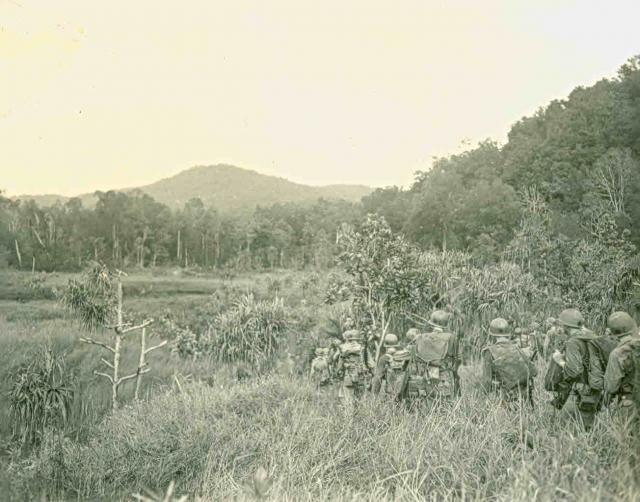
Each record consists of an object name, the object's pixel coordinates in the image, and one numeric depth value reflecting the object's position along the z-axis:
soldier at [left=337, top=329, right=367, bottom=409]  8.98
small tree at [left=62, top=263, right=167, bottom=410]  14.80
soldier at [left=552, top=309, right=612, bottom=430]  6.39
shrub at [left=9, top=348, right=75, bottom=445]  10.88
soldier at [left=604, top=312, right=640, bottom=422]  5.71
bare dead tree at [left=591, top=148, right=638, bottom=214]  14.57
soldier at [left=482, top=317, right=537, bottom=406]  7.68
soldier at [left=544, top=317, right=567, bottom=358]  10.27
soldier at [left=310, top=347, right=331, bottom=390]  10.10
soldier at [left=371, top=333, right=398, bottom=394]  8.65
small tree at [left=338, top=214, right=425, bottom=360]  11.90
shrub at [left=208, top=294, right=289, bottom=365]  17.12
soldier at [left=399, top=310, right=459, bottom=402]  8.45
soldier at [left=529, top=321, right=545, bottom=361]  11.95
